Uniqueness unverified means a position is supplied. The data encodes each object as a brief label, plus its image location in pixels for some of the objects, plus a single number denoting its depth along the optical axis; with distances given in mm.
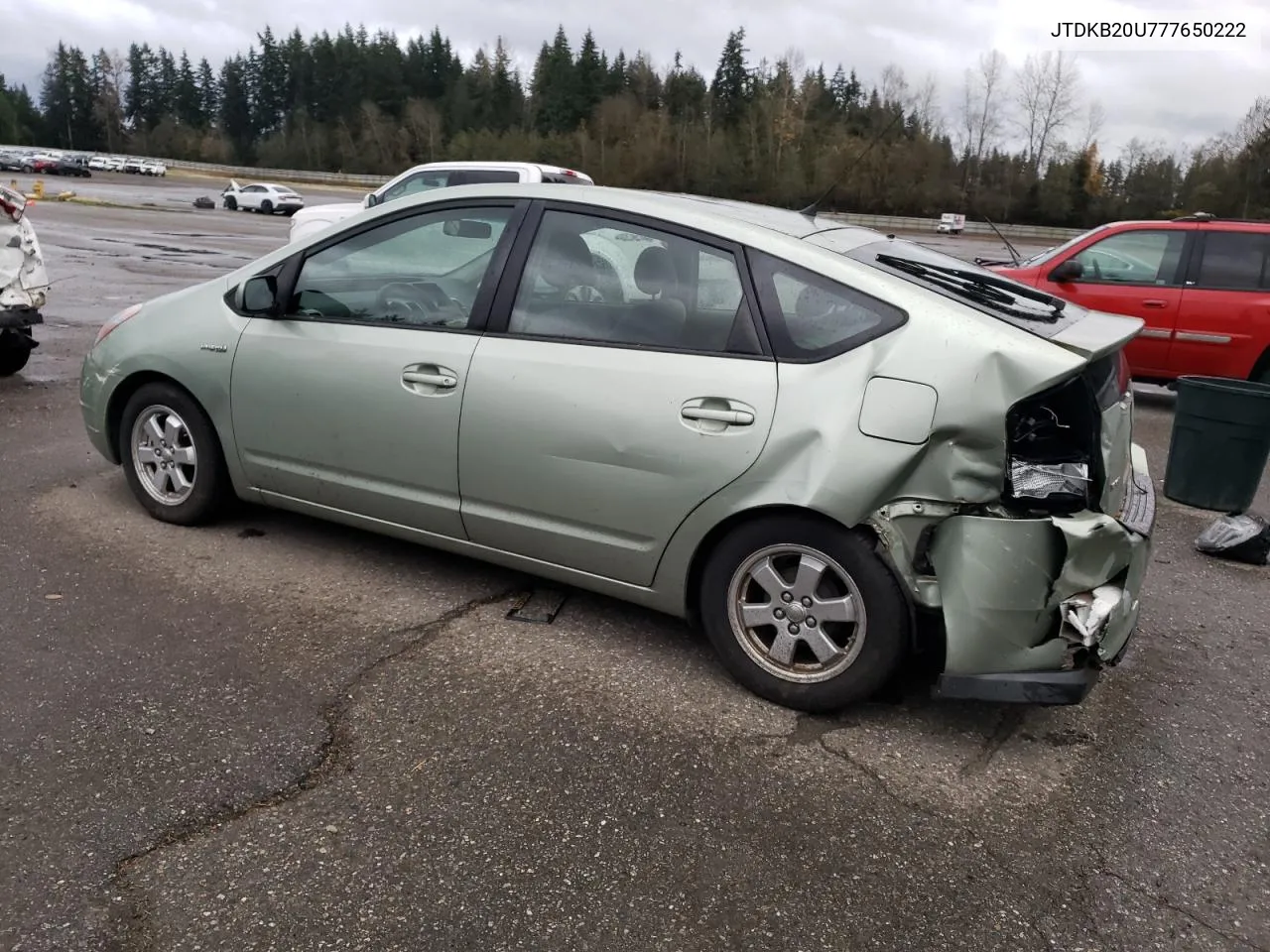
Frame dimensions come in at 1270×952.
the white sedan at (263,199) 44125
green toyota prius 3119
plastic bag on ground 5289
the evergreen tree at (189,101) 121062
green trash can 5887
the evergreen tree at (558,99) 98938
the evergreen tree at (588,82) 99375
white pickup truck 12430
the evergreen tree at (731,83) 95625
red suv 8672
